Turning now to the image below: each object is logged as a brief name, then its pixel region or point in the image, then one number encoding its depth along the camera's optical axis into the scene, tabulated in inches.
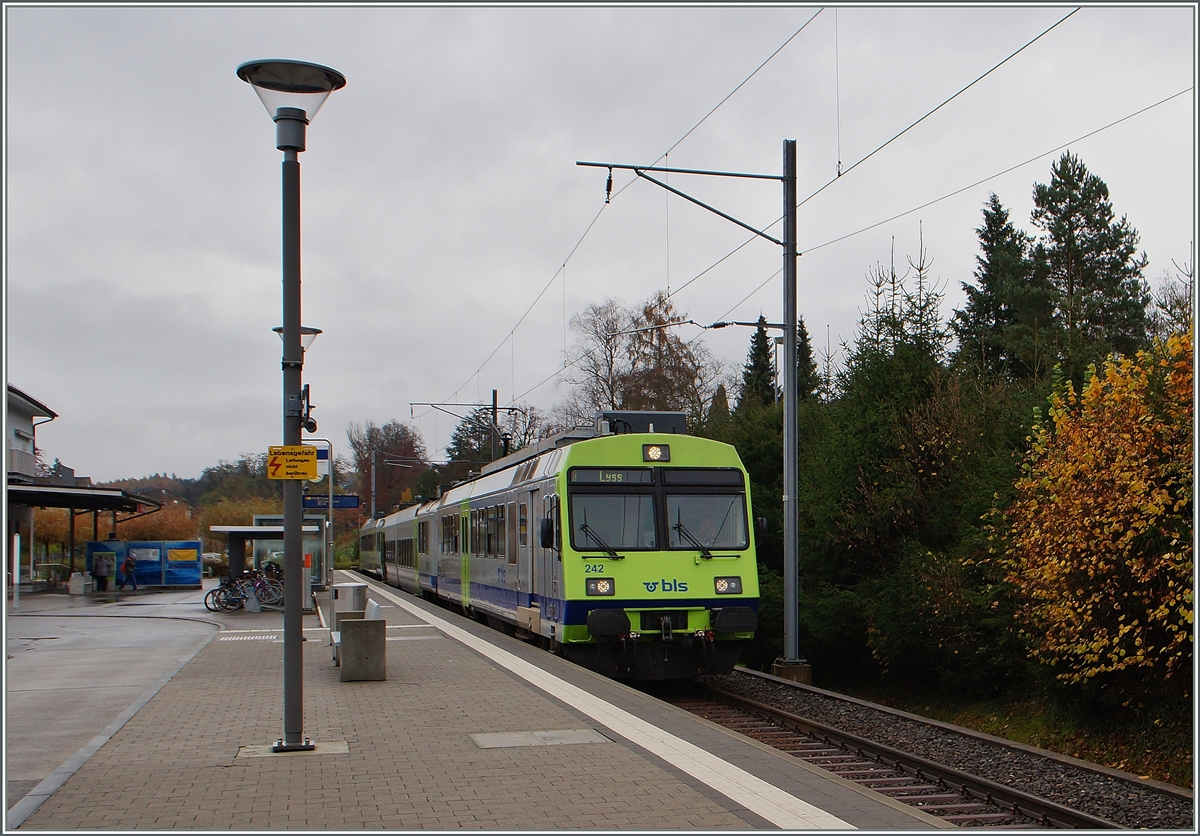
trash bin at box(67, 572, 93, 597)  1456.7
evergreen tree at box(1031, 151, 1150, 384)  1552.7
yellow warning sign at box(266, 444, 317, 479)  362.0
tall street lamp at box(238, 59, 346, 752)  342.3
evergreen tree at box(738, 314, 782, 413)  2561.5
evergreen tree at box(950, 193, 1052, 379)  1592.0
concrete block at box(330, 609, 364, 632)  608.7
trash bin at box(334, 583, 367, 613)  653.9
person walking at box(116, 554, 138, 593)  1626.5
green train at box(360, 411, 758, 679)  561.9
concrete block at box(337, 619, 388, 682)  524.4
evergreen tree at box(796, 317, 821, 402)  2253.9
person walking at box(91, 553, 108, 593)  1578.5
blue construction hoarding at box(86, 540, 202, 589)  1619.1
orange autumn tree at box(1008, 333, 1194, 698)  406.9
